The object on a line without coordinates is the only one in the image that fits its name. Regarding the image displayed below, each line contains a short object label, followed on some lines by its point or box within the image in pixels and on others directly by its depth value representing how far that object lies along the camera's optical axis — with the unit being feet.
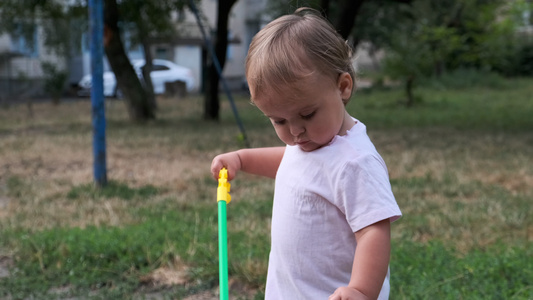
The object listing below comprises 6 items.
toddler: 5.16
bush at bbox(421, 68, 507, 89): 68.49
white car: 83.51
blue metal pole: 16.92
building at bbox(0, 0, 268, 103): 85.71
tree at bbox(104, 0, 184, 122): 36.24
